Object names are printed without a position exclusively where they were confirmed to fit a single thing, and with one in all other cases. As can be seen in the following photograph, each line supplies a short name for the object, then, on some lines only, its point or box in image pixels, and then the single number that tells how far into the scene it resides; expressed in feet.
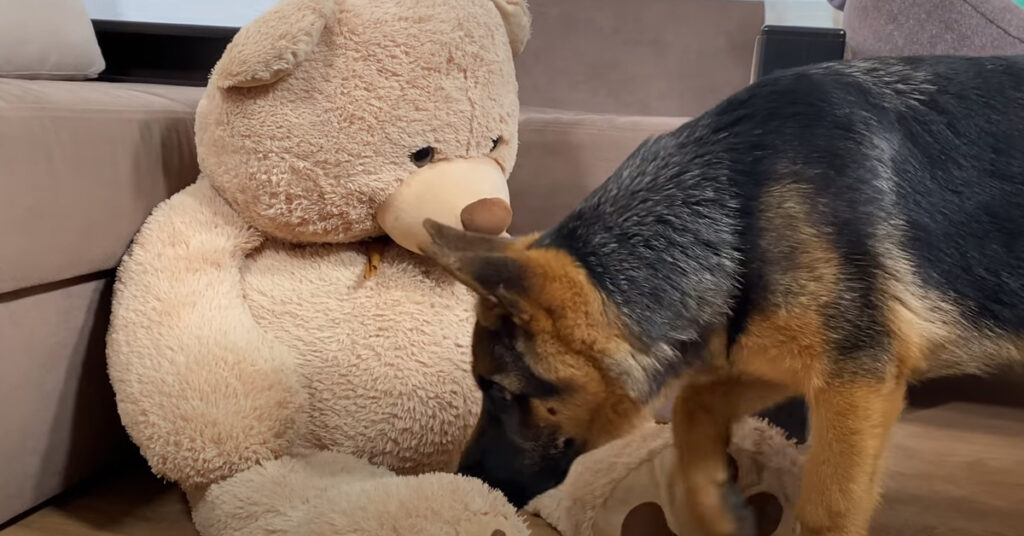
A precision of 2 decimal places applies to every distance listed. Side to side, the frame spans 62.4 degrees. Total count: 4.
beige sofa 4.40
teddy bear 4.26
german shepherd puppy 3.51
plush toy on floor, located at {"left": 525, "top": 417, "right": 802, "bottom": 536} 4.44
